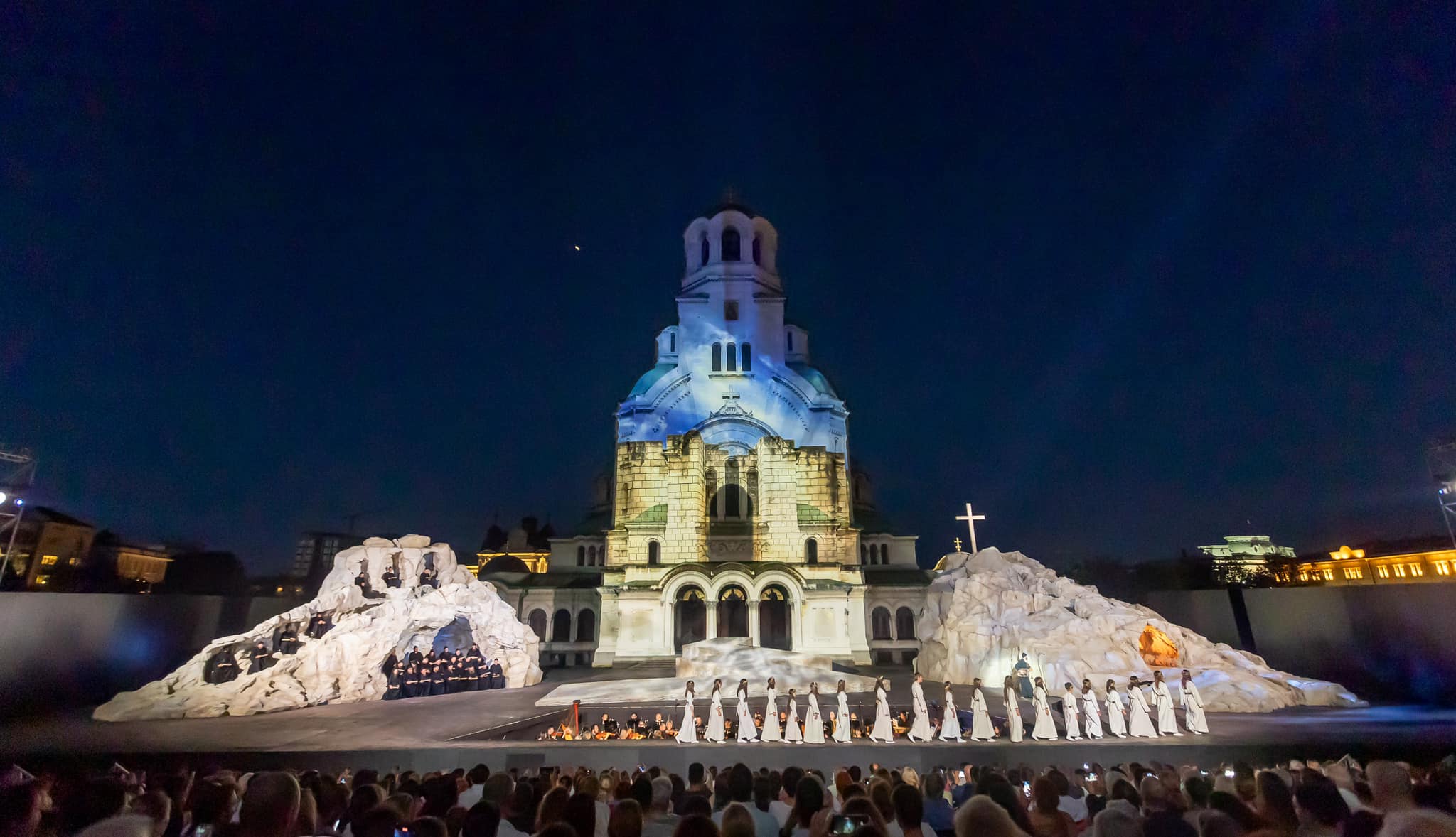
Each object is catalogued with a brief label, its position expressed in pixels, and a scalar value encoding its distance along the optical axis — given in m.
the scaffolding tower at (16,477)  16.27
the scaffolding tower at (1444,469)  17.14
